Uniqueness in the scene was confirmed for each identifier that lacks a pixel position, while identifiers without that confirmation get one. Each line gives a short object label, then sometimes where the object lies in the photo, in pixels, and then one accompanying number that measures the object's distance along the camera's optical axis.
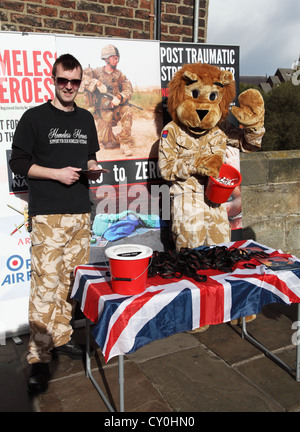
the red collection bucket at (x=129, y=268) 2.22
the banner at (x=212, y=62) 4.02
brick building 4.82
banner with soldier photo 3.67
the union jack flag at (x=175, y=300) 2.21
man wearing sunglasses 2.79
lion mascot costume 3.67
